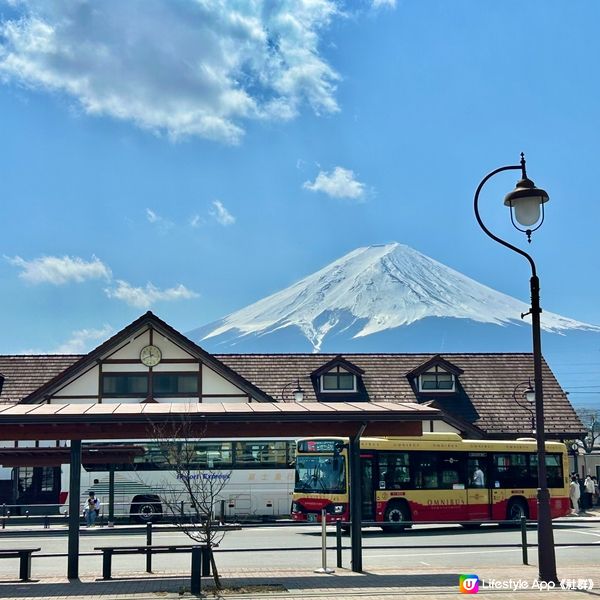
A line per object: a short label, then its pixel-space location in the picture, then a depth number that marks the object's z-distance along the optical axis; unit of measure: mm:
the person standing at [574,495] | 35562
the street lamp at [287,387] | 41138
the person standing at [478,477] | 29250
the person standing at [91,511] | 29859
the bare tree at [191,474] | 14867
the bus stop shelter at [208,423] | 16219
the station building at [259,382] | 38219
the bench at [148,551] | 16109
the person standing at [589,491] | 38966
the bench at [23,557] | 16266
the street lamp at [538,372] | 13984
